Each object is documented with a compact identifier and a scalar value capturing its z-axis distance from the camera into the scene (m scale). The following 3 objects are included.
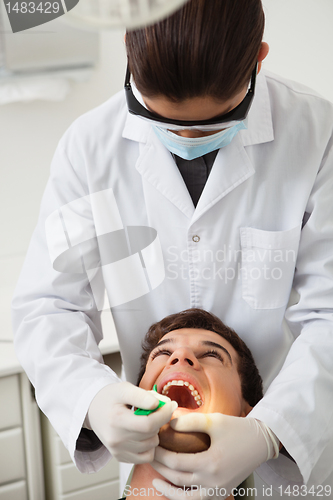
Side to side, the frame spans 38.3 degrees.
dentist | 0.99
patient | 1.16
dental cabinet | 1.74
